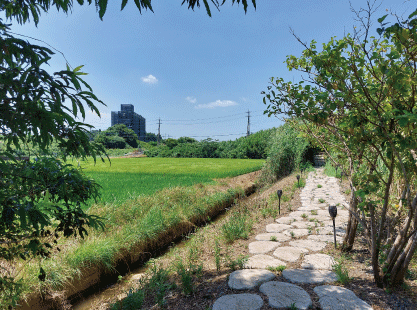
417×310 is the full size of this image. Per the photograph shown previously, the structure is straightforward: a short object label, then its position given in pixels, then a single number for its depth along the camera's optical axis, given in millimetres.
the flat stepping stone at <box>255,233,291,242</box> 3552
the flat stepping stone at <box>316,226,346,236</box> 3721
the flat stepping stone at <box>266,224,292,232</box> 3980
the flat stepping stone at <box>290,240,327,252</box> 3200
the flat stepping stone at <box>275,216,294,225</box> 4359
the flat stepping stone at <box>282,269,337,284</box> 2316
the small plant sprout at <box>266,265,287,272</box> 2584
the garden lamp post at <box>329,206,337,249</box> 3011
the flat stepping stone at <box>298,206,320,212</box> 5117
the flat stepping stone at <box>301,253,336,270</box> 2660
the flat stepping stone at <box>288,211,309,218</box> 4771
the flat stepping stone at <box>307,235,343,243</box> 3410
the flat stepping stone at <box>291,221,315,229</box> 4117
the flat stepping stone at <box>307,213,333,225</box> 4464
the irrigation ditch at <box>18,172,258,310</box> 2705
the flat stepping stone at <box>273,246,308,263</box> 2908
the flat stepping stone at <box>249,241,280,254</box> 3147
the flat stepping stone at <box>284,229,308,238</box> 3714
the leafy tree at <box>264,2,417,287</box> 1537
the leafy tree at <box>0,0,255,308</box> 1293
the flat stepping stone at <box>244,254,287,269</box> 2695
